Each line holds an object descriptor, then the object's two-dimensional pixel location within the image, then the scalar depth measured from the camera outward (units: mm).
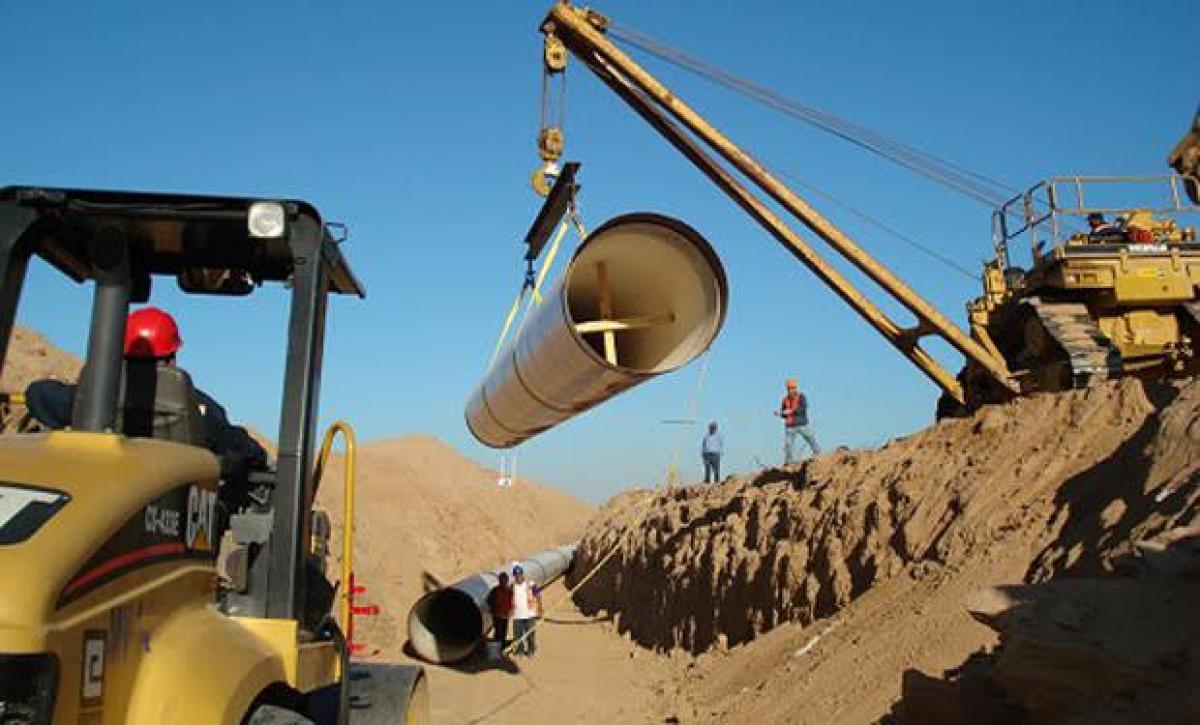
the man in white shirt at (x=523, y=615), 15281
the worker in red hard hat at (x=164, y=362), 3691
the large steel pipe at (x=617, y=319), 6422
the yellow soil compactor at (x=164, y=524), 2285
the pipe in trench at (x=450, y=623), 14531
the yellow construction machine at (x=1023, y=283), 12625
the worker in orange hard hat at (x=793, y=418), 17094
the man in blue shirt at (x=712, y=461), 20969
